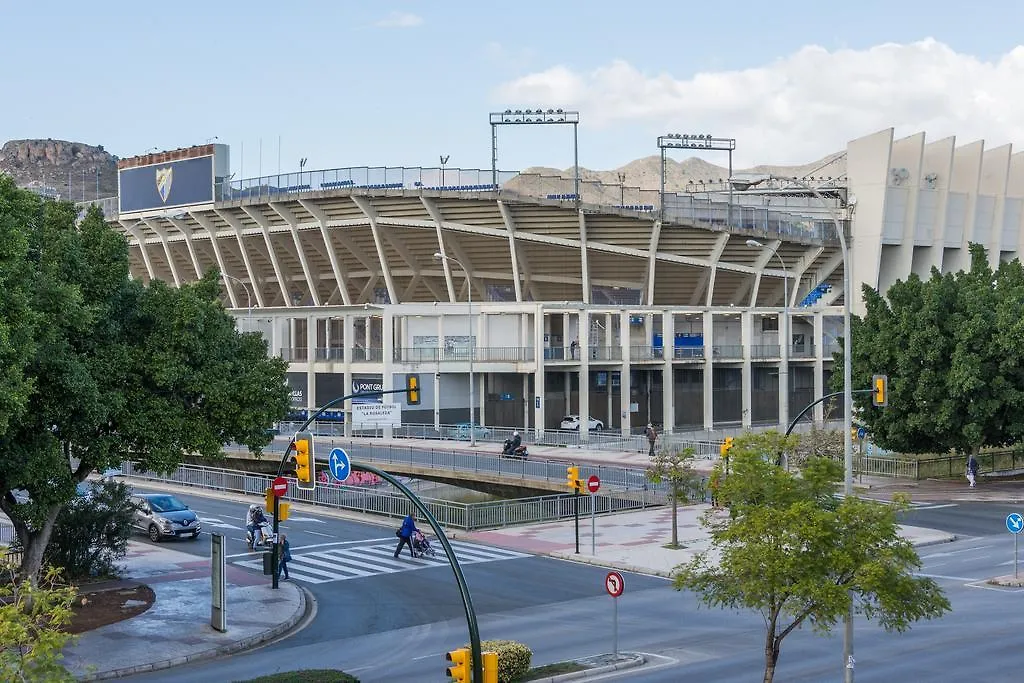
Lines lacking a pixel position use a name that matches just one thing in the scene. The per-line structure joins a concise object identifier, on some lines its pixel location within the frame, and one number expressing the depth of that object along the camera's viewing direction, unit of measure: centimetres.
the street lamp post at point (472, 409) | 6229
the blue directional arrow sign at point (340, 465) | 2382
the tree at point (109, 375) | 2531
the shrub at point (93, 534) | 3181
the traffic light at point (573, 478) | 3609
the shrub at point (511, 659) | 2112
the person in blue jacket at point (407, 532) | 3594
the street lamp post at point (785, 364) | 7669
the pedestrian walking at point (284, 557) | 3297
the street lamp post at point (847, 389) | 3195
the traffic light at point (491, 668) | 1608
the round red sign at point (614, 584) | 2353
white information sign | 6312
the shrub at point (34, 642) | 1352
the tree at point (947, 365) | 4978
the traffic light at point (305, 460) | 2592
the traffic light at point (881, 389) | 3647
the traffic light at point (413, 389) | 3542
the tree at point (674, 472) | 3206
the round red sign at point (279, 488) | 3109
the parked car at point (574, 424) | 7281
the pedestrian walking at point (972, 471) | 5150
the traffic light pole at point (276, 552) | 3122
